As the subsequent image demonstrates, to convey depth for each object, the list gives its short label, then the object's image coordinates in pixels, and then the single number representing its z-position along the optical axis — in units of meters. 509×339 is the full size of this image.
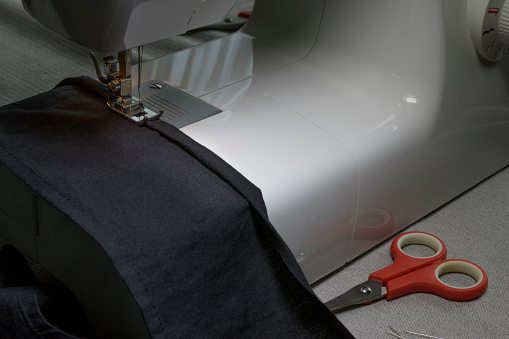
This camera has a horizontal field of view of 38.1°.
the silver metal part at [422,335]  0.85
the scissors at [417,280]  0.88
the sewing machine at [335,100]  0.86
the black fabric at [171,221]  0.70
